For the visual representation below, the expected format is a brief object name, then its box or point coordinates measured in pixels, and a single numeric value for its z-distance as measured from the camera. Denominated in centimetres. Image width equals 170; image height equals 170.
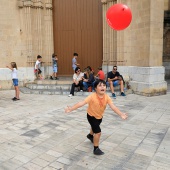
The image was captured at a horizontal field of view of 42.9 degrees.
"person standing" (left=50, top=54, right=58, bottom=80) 1043
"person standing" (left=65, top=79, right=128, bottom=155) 344
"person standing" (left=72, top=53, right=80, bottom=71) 1050
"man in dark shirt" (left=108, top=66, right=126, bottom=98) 836
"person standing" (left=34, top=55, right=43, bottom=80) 1019
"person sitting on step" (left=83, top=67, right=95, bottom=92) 877
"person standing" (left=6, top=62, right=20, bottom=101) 814
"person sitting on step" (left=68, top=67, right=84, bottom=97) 875
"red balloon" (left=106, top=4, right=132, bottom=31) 555
